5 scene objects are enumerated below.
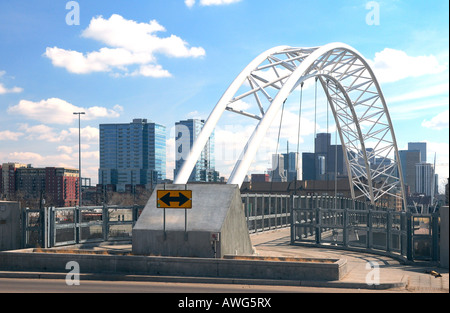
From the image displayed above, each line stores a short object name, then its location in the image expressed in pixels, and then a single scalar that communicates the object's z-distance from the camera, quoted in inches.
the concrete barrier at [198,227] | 714.2
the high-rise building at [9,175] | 6658.5
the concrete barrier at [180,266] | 605.1
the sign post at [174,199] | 716.0
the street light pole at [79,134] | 2277.4
